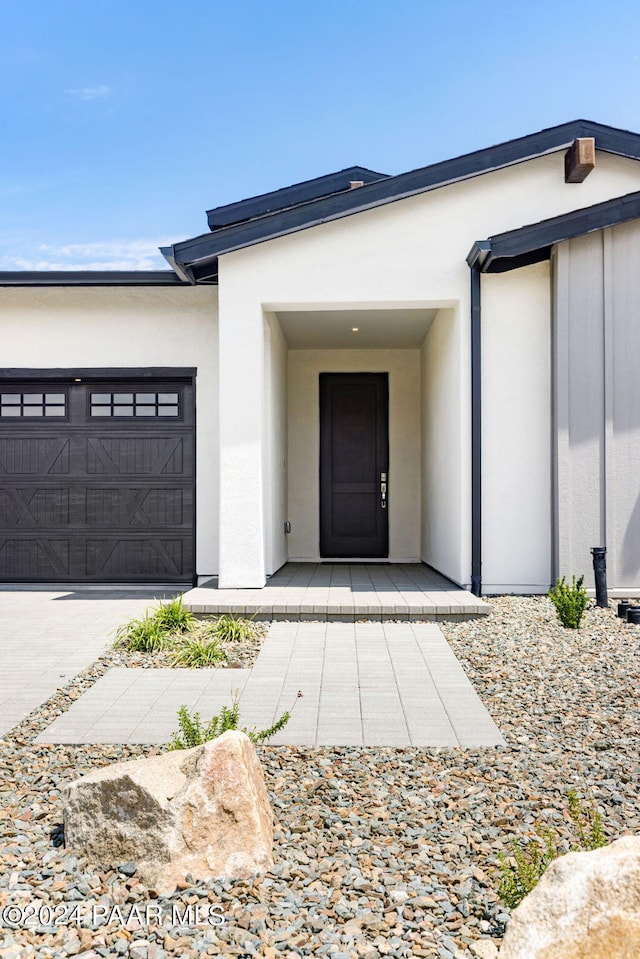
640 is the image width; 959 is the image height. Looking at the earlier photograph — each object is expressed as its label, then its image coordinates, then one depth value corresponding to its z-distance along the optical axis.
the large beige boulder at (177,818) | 2.32
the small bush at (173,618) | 5.89
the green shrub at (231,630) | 5.69
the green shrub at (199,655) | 5.00
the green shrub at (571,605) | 5.86
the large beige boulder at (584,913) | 1.64
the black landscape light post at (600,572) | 6.80
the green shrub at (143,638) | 5.43
